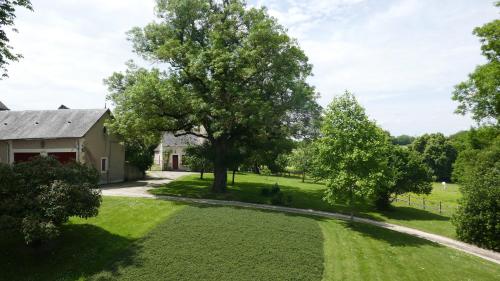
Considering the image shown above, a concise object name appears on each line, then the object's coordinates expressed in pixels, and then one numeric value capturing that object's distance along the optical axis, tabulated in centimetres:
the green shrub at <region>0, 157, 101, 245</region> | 1330
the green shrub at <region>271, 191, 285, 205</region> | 2961
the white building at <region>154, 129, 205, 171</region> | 5784
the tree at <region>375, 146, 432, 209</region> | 2972
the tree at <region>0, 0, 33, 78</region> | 1752
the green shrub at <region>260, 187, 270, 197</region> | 3275
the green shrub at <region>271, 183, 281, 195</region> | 3306
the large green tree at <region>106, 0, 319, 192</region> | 2709
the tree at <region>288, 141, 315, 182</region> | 5326
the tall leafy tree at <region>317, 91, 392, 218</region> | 2203
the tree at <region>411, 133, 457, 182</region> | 8081
